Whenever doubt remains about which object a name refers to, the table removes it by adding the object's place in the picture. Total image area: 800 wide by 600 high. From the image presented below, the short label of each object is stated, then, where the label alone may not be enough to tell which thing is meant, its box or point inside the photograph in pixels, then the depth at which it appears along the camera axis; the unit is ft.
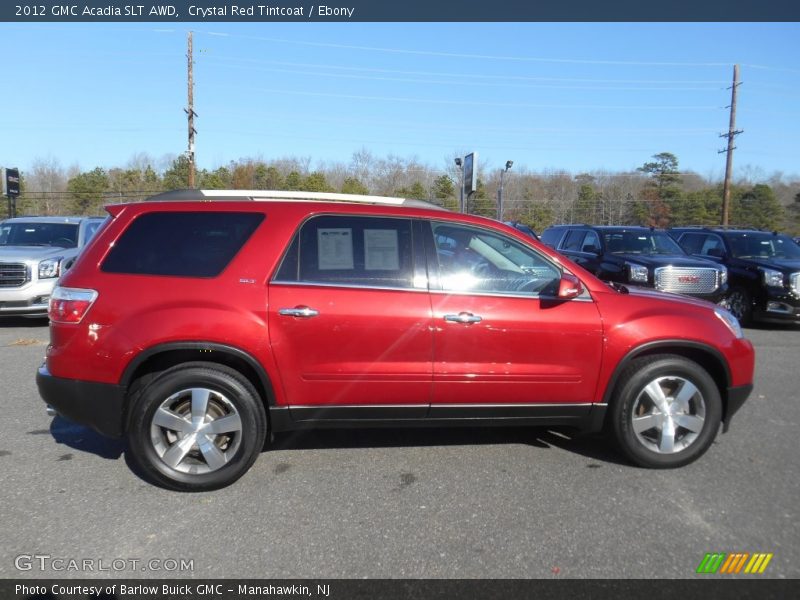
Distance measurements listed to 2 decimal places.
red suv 11.65
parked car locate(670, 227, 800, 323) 32.83
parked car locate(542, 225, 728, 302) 32.63
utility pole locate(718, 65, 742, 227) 98.78
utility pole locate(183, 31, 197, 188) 85.47
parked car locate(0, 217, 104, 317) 29.37
